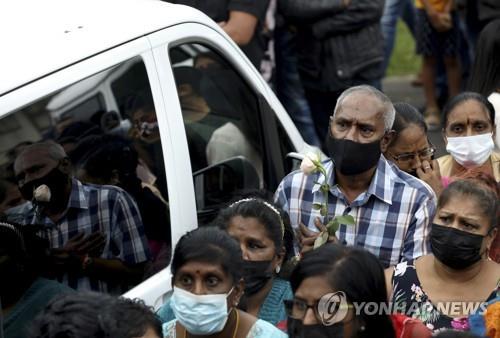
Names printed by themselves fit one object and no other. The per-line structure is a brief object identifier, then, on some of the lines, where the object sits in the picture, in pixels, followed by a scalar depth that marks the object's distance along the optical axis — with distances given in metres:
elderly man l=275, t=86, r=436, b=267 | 7.08
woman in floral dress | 6.36
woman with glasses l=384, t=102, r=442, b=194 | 8.09
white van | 6.00
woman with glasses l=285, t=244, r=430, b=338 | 5.51
